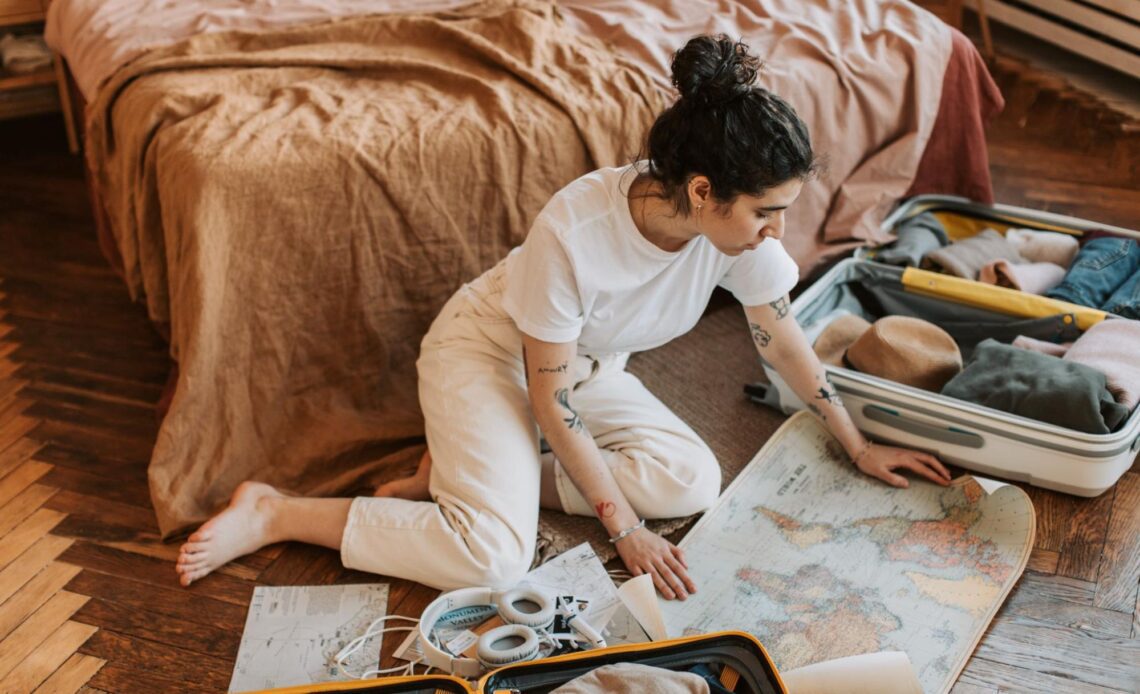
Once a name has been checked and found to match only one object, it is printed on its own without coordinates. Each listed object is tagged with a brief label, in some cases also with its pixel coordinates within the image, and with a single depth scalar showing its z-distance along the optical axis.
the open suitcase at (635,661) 1.27
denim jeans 2.00
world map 1.51
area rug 1.71
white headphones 1.35
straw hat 1.84
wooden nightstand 2.70
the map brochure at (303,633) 1.46
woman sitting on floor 1.36
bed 1.75
